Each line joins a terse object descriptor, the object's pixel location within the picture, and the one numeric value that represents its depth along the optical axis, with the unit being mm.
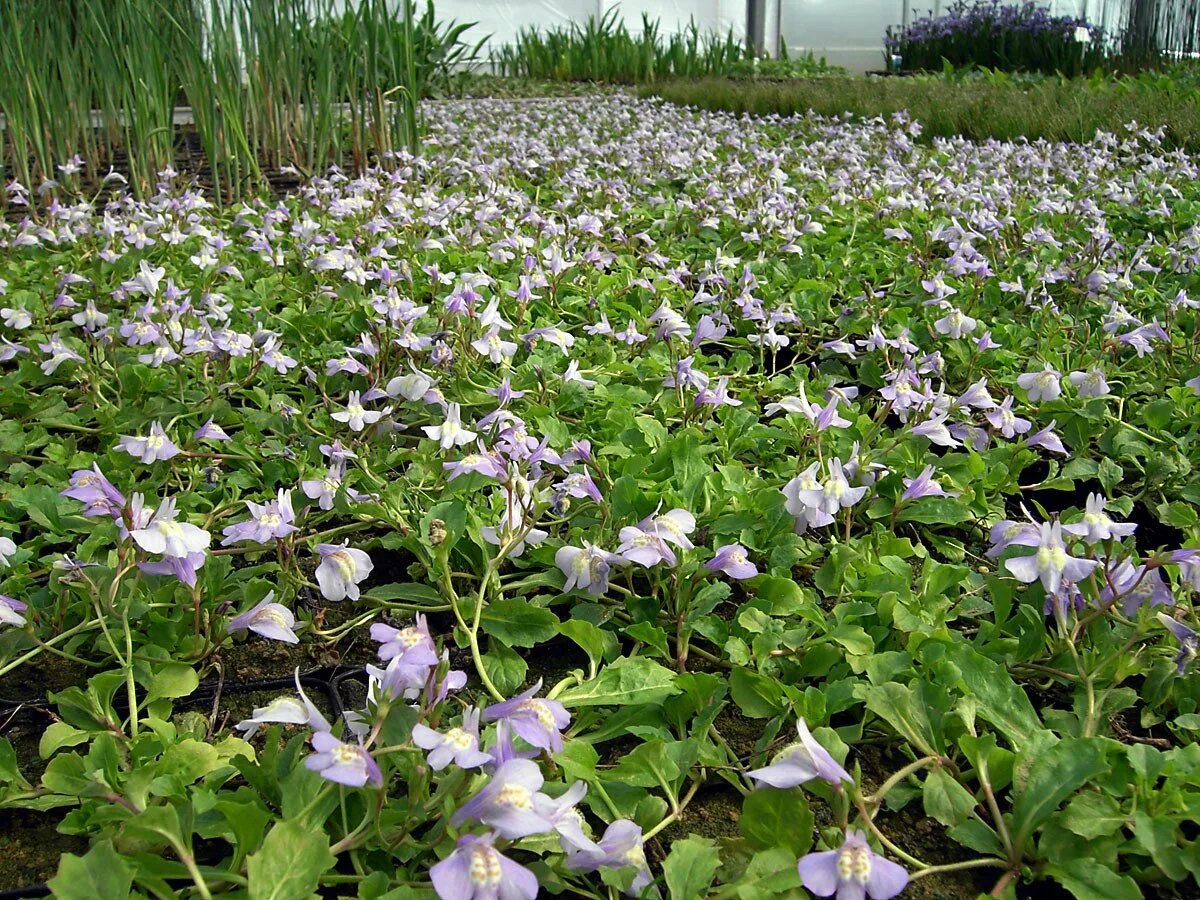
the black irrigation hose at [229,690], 314
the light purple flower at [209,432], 405
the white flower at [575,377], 460
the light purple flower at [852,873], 212
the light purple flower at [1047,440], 406
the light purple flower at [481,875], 201
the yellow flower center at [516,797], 210
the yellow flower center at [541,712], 241
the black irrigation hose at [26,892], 249
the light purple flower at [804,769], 226
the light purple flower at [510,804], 206
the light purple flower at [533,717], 237
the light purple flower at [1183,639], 279
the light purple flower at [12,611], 288
